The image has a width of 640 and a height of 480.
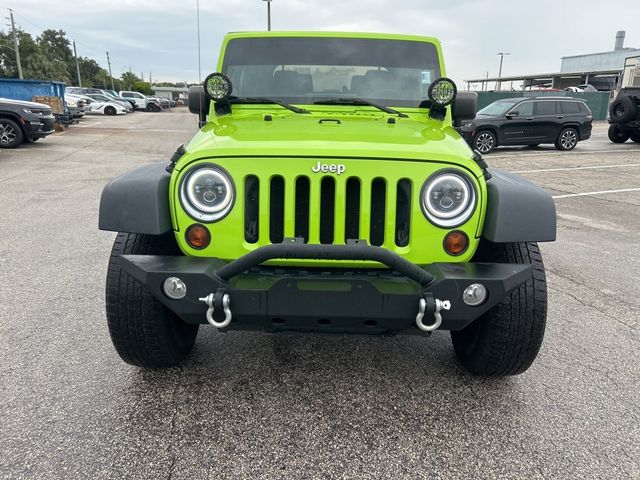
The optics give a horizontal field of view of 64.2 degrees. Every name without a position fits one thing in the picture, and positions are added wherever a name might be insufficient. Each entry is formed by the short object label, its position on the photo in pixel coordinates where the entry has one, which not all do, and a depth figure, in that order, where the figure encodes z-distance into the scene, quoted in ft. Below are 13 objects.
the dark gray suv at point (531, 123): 47.60
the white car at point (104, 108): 107.29
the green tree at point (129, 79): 325.21
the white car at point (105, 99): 111.65
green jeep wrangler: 6.95
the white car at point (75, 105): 78.32
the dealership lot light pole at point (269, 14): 85.09
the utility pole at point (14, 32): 155.53
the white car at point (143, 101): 139.33
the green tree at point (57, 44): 307.78
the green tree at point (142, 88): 291.99
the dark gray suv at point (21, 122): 42.55
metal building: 164.14
